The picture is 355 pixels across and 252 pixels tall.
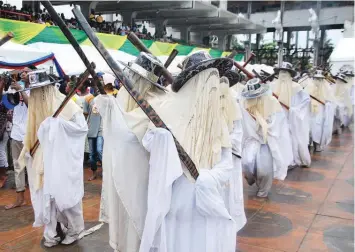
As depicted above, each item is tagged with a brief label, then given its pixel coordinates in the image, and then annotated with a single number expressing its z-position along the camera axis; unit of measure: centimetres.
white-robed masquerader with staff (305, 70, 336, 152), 1068
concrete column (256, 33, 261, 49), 4075
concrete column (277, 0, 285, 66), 3051
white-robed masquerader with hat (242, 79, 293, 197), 646
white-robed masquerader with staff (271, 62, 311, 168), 851
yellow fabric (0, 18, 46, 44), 844
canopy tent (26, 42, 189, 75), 909
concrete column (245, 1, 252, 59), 3503
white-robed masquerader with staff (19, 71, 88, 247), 430
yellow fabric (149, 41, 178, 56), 1448
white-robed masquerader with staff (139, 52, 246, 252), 269
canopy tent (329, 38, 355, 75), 2247
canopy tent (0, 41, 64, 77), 737
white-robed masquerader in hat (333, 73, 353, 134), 1421
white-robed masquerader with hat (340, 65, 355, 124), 1584
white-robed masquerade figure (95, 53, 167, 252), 296
